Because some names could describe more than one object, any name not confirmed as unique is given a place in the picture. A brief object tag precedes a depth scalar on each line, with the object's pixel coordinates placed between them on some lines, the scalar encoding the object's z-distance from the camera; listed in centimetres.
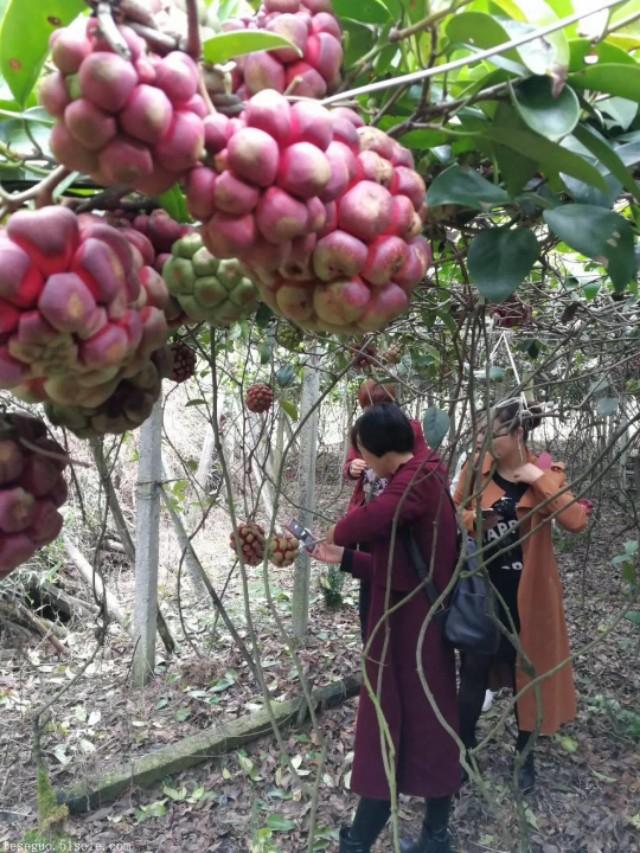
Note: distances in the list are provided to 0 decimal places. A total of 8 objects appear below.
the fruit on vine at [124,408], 44
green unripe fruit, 44
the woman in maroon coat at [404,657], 166
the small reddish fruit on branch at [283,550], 215
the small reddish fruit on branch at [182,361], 95
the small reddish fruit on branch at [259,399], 214
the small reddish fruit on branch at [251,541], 211
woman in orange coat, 199
